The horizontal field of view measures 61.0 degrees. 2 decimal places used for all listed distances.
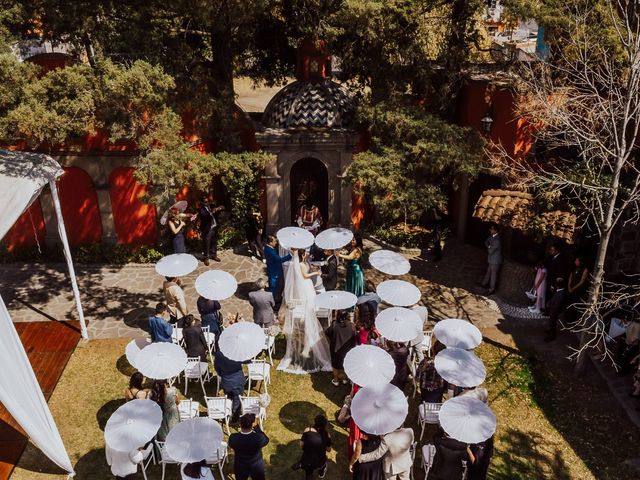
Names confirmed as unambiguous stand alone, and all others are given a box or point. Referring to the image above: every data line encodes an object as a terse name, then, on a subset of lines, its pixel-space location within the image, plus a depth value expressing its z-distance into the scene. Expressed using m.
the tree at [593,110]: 10.48
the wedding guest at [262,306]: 12.02
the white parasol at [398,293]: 11.30
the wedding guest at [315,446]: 8.62
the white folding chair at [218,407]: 10.25
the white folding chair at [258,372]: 11.20
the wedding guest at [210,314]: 12.16
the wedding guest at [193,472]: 7.96
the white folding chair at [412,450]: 9.05
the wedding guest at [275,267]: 14.06
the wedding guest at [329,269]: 13.85
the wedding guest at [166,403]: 9.43
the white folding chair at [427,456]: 9.23
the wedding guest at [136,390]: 9.12
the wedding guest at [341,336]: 10.97
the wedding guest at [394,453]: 8.23
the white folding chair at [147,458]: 9.12
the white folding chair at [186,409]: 10.11
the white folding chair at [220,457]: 9.11
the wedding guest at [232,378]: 10.09
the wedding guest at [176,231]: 15.53
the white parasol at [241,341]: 9.68
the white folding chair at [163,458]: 9.13
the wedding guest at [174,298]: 12.53
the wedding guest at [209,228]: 16.89
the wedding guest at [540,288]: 14.35
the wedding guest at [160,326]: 10.99
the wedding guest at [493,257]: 15.17
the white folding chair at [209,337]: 12.18
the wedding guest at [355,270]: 13.71
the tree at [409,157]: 14.61
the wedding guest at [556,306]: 13.17
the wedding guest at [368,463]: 8.23
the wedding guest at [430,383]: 10.12
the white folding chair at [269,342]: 12.15
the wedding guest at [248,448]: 8.32
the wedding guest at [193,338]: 10.95
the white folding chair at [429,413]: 10.14
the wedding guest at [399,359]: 10.43
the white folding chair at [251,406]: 10.37
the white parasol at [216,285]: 11.34
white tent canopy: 8.70
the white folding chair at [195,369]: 11.21
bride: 12.21
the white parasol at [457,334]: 10.22
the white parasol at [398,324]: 10.09
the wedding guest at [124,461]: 8.55
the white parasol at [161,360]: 9.26
